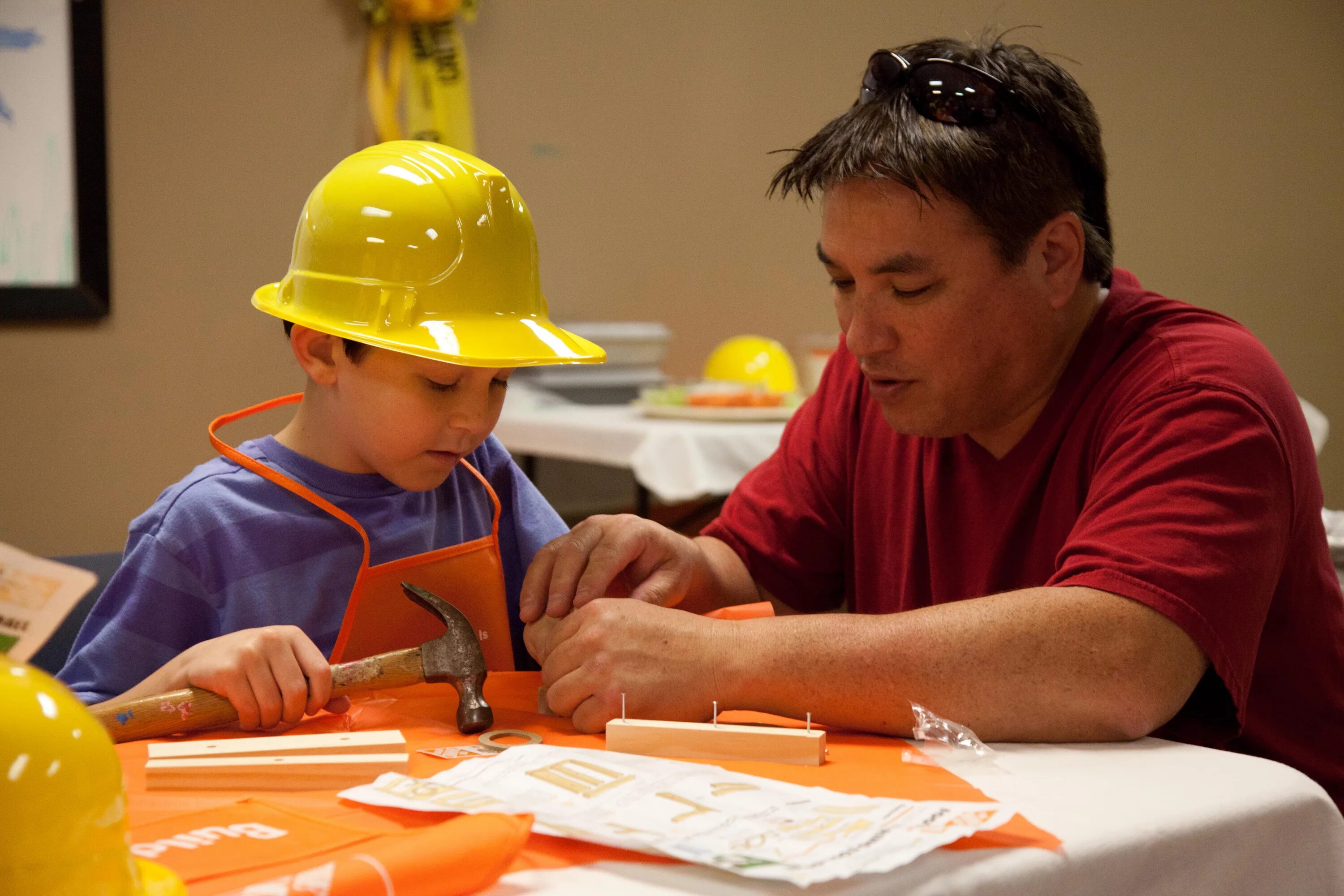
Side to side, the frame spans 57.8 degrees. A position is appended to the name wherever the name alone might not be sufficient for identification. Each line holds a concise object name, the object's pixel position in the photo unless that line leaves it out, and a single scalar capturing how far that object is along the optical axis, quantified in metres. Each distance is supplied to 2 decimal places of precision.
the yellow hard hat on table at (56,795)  0.62
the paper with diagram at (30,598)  0.66
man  1.20
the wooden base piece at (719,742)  1.07
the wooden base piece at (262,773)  0.95
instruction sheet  0.80
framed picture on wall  3.47
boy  1.36
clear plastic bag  1.09
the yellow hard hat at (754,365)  4.00
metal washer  1.14
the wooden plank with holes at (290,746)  1.00
